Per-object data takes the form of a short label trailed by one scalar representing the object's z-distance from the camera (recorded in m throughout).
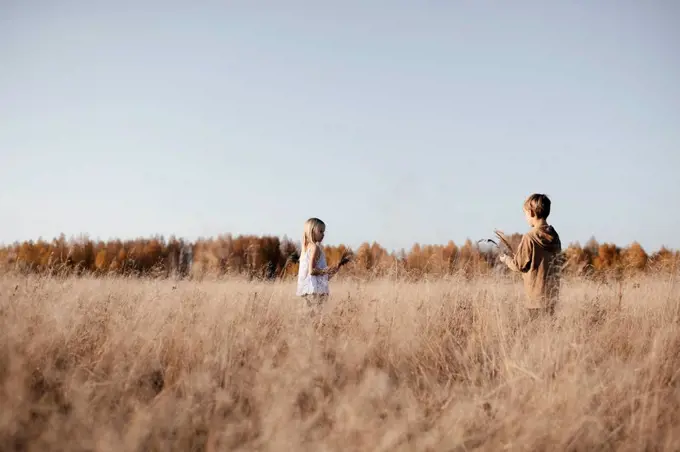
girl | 5.88
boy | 4.95
